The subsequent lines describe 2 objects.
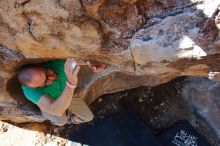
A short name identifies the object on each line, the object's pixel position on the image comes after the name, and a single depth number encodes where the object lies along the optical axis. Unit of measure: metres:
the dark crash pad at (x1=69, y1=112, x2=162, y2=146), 1.48
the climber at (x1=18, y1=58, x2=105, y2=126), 1.12
